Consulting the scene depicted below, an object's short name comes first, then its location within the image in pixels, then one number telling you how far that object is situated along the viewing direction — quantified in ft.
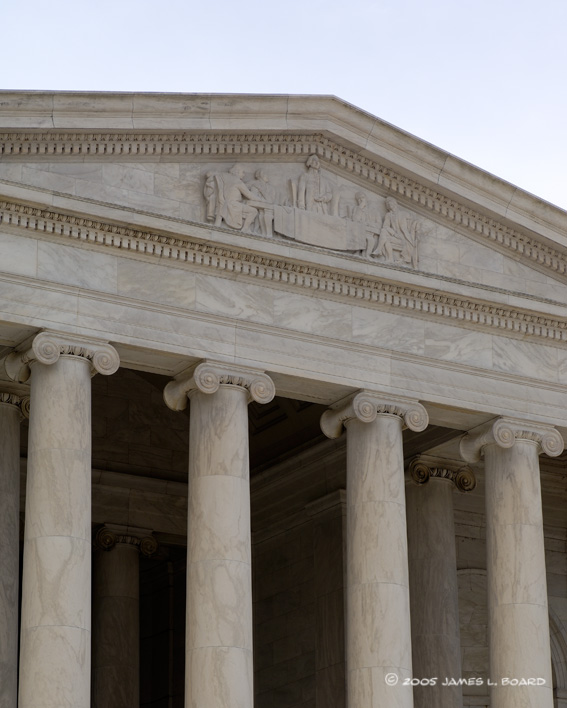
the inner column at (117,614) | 169.99
